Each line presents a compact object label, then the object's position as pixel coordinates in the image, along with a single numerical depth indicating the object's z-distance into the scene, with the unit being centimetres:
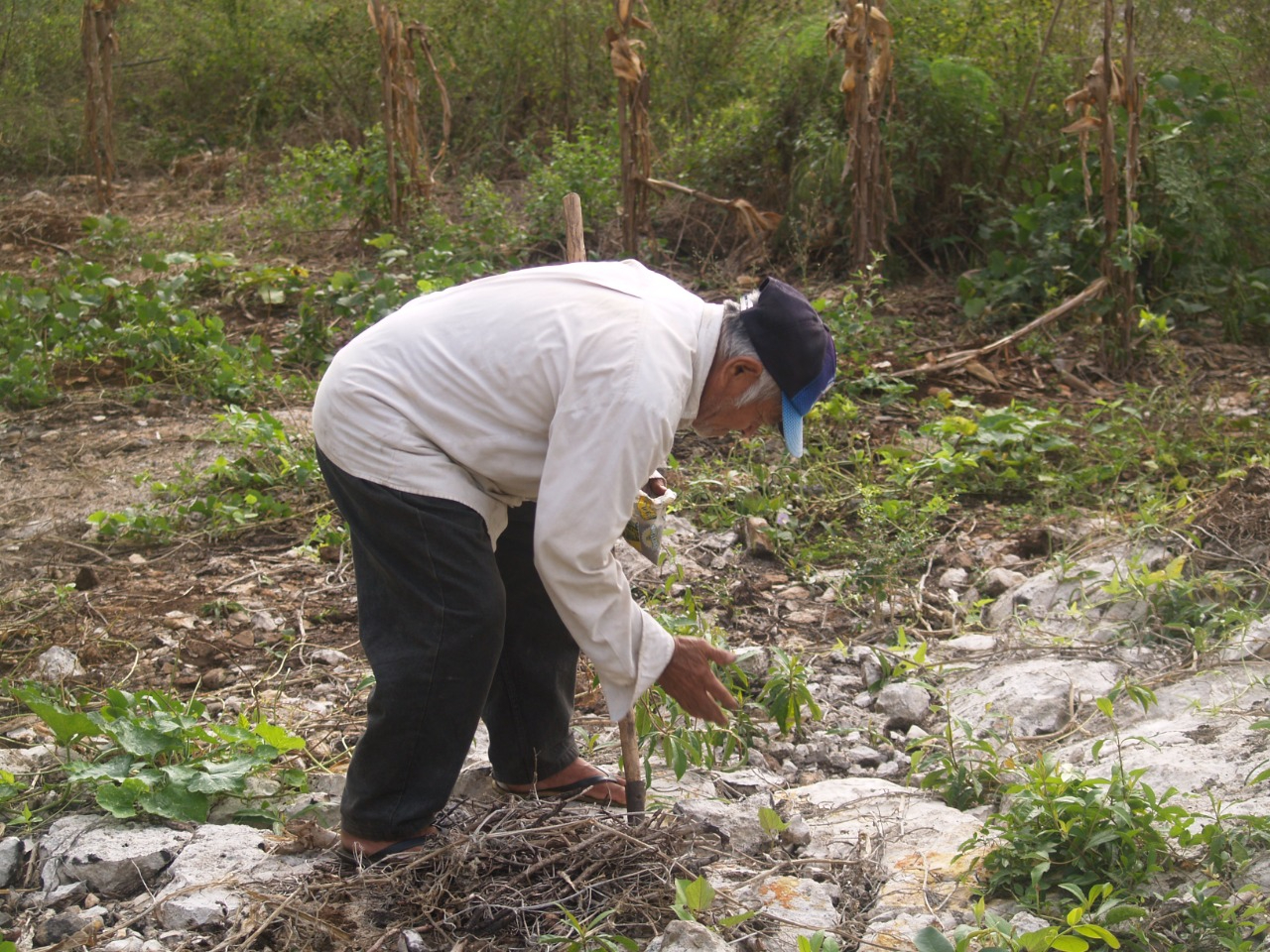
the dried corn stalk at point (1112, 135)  550
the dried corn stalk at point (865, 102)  627
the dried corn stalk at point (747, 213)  648
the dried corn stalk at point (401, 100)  748
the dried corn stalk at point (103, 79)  879
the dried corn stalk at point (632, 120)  655
